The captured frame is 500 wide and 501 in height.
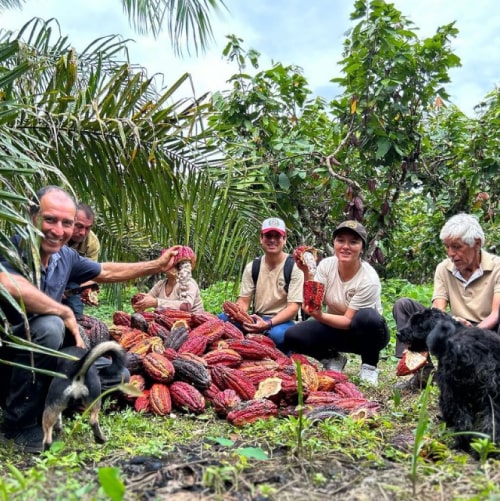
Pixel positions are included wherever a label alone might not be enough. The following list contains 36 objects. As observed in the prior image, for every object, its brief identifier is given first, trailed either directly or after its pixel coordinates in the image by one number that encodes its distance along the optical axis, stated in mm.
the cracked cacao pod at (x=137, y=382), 3920
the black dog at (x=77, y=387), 2980
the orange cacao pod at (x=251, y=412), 3504
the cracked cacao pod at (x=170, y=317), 4902
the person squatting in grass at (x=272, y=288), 5215
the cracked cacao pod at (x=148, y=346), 4320
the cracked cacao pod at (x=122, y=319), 5027
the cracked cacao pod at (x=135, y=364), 4105
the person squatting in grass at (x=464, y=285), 4230
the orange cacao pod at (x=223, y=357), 4355
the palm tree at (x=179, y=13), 5828
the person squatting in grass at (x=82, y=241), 4305
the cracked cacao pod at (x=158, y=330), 4699
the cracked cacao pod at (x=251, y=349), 4559
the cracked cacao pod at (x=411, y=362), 4090
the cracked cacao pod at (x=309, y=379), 4009
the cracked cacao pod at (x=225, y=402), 3730
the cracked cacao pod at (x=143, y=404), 3803
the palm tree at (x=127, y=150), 4348
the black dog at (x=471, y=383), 2883
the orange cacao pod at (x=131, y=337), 4439
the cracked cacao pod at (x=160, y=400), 3795
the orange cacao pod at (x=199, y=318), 4977
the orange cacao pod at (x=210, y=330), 4699
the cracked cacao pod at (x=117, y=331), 4656
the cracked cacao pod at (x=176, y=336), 4590
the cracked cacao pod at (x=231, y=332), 4801
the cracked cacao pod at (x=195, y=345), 4480
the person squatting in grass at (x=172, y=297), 5309
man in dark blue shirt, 3137
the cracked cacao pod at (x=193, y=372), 4055
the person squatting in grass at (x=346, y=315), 4777
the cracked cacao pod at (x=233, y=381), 3938
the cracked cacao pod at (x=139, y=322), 4828
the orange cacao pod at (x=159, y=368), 4008
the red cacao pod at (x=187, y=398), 3853
